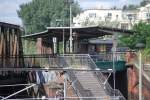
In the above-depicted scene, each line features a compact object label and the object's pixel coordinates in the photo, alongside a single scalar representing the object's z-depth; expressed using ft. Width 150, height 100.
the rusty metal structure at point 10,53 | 136.46
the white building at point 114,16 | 472.44
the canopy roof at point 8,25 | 153.36
